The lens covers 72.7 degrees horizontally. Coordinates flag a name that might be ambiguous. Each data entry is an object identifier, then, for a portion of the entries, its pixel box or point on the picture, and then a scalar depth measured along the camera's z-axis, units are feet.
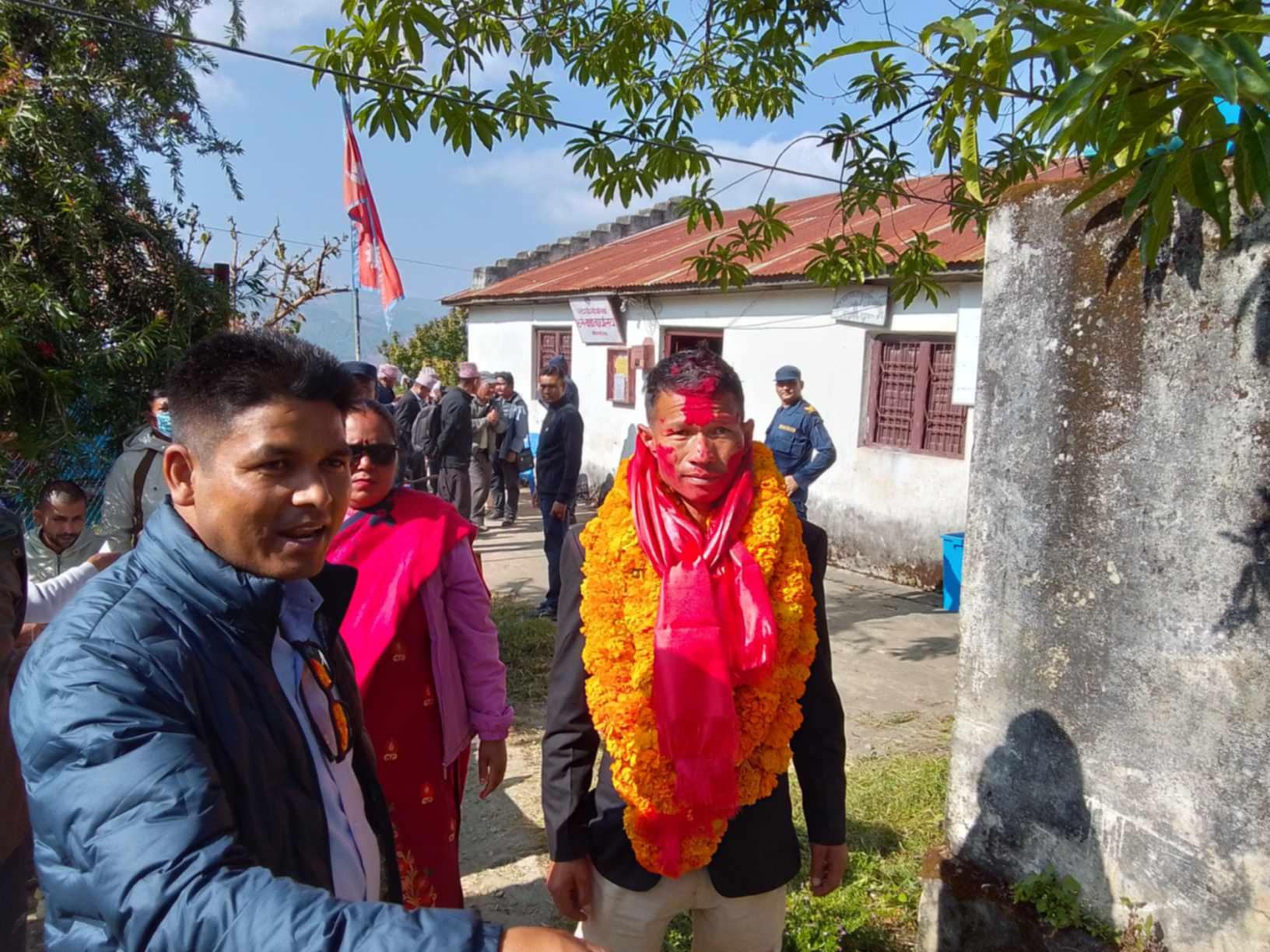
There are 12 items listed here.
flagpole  27.69
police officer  22.11
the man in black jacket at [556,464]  21.68
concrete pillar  6.41
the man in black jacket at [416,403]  32.40
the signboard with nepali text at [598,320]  39.88
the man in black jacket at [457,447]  27.89
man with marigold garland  6.19
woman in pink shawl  7.69
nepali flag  25.17
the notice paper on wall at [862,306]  27.55
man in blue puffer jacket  2.81
